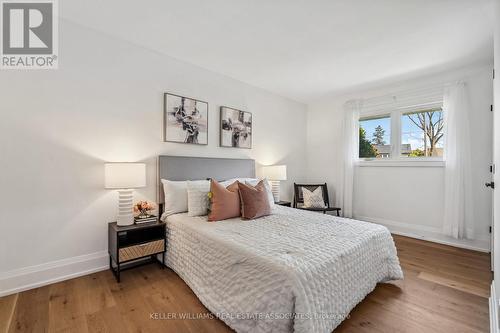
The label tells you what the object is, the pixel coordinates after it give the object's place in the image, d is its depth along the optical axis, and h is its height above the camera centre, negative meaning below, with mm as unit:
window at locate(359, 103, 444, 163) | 3363 +516
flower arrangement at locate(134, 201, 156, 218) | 2338 -458
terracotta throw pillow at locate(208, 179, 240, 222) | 2281 -401
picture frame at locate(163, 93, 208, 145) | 2719 +584
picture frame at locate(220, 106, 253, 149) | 3281 +577
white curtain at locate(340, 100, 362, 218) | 3986 +297
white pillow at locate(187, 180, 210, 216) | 2404 -371
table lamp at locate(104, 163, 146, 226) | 2080 -159
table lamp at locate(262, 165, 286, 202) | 3635 -162
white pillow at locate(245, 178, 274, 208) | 2695 -274
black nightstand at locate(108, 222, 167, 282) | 2082 -788
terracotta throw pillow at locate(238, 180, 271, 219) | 2375 -405
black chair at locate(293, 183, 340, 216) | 4047 -518
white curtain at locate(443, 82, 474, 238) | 2936 -39
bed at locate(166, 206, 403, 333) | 1239 -698
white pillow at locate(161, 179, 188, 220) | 2479 -371
